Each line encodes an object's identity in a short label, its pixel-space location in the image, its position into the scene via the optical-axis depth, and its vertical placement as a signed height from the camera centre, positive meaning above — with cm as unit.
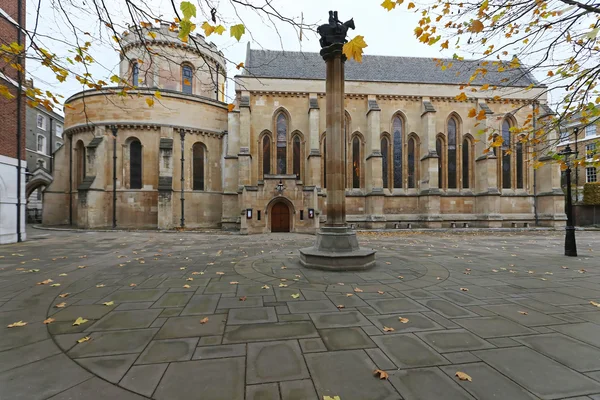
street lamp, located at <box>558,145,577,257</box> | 783 -104
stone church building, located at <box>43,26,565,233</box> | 1786 +342
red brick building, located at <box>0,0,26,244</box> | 1053 +211
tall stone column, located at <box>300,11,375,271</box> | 645 +133
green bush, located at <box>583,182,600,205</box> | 2295 +80
